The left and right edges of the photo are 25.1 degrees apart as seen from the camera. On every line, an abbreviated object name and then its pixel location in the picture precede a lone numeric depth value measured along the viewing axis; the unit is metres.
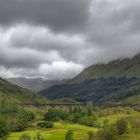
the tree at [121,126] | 142.18
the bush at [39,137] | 162.41
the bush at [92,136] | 138.64
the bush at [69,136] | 150.62
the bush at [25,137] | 157.38
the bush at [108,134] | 130.88
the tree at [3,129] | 188.65
